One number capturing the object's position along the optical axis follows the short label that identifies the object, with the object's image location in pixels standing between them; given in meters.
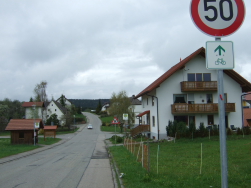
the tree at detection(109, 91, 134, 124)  67.19
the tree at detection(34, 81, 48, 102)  76.88
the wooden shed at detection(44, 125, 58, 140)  52.83
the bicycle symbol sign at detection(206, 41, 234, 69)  3.68
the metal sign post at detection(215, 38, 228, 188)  3.59
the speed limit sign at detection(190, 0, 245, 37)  3.92
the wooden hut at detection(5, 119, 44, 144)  38.16
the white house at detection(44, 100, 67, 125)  90.39
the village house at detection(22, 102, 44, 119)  71.05
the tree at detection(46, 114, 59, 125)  77.56
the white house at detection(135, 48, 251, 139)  32.34
